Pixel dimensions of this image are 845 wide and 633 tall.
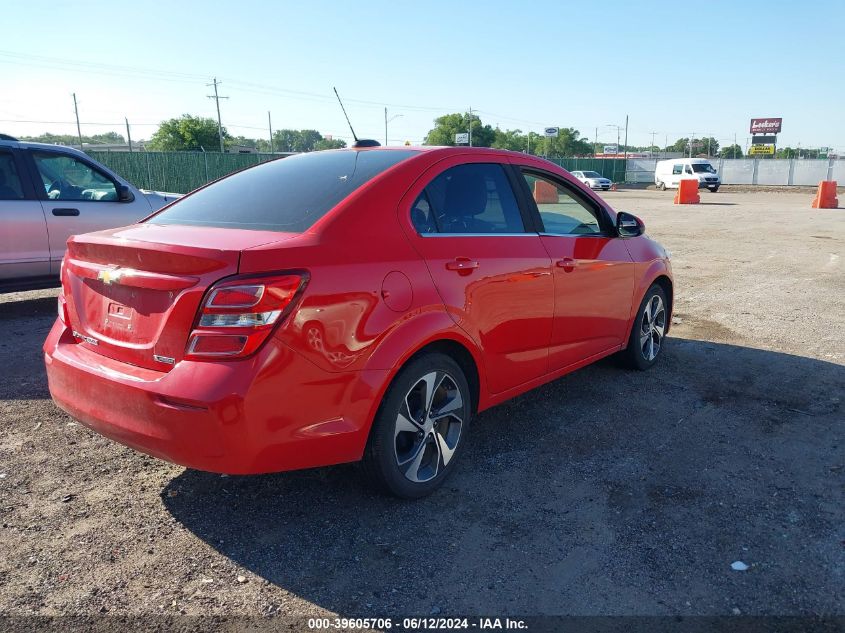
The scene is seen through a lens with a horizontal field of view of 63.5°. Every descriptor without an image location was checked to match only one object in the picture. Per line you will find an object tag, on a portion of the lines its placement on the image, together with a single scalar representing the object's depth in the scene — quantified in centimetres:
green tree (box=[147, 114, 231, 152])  6919
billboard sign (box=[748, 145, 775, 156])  7875
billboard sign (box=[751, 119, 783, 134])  8050
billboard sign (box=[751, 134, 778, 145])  8020
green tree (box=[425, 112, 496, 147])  9550
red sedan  271
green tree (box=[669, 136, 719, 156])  11598
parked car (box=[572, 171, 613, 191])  4600
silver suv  707
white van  3991
